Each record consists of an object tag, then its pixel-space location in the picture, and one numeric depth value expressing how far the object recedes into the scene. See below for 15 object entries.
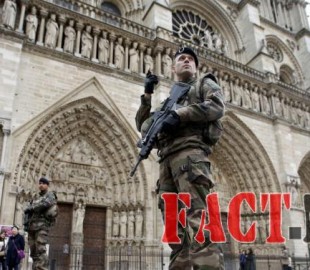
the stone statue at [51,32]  10.04
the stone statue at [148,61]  11.72
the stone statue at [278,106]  14.46
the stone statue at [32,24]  9.78
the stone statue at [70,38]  10.34
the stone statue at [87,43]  10.59
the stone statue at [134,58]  11.36
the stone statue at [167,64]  11.80
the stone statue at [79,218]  9.41
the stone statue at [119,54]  11.10
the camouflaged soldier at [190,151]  2.11
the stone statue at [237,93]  13.59
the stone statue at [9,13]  9.39
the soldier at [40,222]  4.79
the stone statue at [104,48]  10.89
